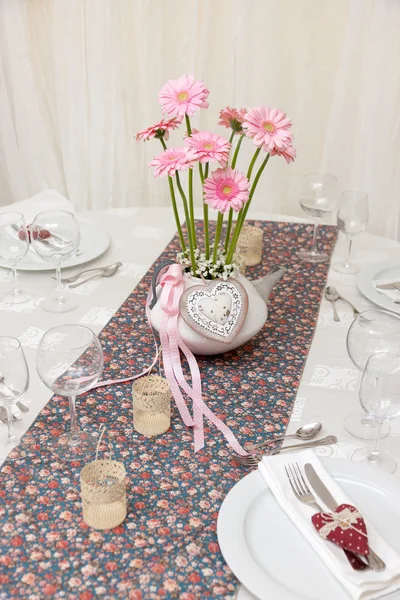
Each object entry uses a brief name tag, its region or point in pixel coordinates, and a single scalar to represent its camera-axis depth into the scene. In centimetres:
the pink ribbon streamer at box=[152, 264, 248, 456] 124
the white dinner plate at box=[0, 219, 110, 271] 176
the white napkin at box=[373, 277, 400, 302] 163
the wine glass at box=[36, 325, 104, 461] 112
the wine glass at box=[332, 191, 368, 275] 180
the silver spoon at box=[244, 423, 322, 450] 117
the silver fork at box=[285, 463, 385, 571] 102
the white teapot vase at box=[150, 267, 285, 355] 138
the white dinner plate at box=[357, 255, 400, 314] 162
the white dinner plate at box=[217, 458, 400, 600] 89
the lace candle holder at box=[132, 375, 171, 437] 119
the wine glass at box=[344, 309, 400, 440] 127
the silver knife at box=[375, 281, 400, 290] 167
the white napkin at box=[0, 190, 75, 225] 204
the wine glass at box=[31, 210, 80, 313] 162
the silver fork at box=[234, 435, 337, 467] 113
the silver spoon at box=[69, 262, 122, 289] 177
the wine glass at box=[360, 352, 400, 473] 108
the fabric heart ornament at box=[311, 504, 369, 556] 92
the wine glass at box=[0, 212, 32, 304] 160
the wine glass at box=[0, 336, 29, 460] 111
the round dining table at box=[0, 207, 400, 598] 125
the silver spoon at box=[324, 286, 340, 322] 167
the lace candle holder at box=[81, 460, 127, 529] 98
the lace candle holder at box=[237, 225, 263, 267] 183
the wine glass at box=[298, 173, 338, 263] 189
